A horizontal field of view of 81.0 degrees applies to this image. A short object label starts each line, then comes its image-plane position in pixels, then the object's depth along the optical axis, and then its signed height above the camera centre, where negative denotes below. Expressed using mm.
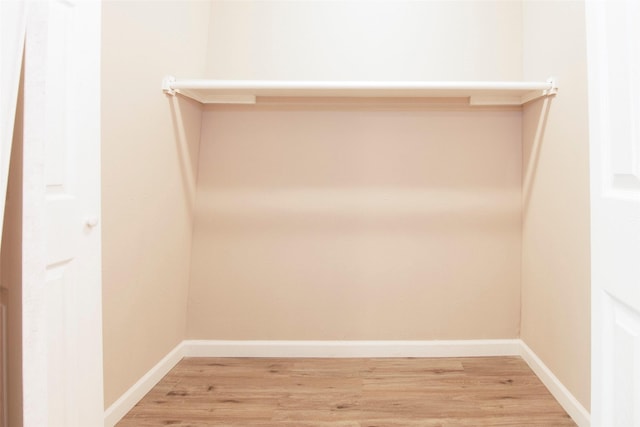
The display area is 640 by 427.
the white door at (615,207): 740 +10
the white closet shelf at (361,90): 1767 +618
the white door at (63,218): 788 -7
